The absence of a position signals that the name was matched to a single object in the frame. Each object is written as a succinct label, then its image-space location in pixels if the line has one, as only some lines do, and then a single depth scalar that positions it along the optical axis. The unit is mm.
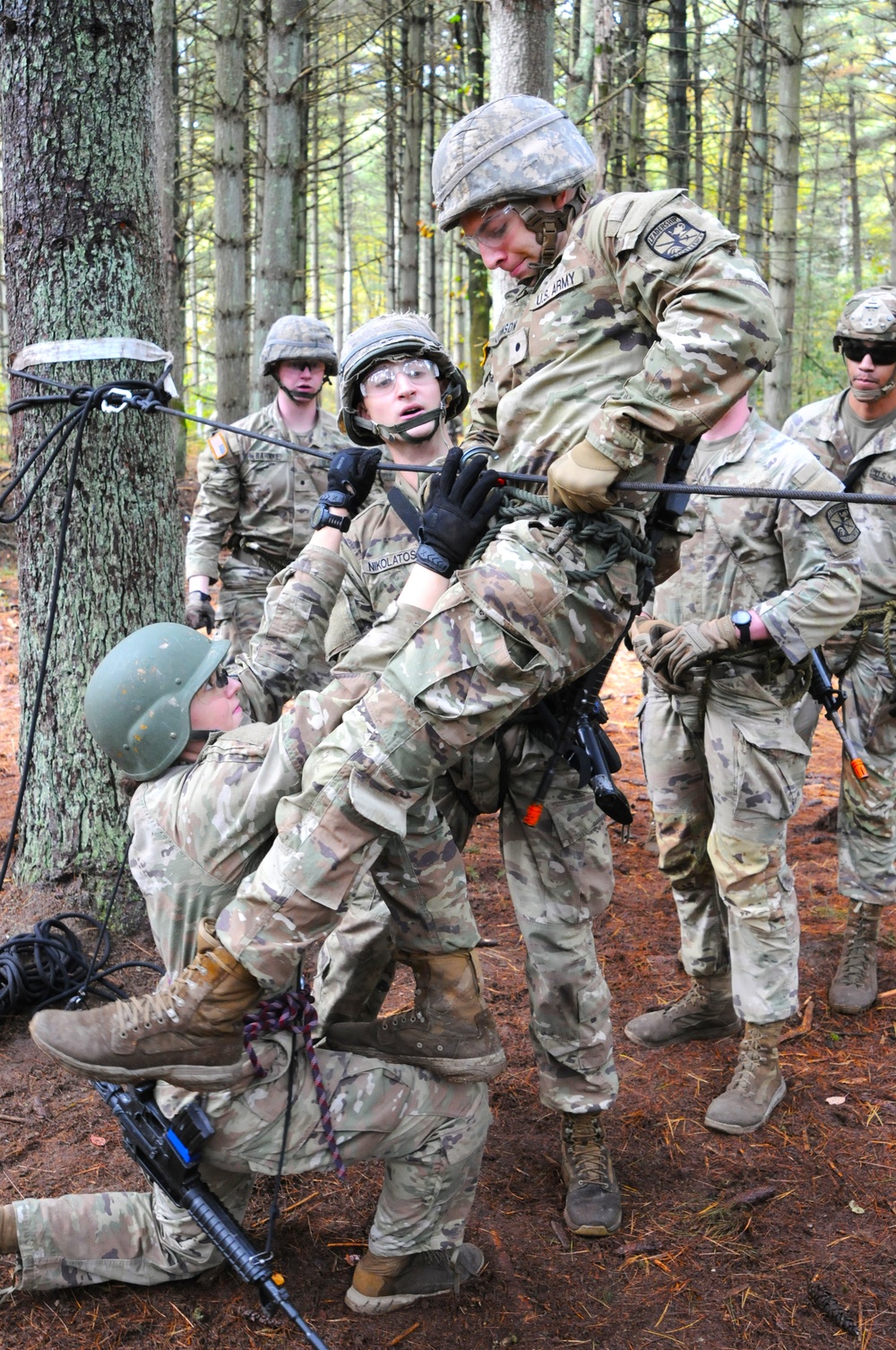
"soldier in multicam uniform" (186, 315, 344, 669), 6461
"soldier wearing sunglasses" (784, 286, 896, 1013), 4602
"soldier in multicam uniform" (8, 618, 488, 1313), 2658
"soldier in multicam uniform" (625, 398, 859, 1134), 3621
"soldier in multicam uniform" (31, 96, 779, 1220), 2512
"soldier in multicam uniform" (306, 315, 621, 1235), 3221
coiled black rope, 3764
